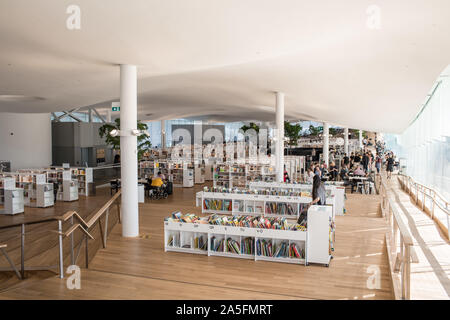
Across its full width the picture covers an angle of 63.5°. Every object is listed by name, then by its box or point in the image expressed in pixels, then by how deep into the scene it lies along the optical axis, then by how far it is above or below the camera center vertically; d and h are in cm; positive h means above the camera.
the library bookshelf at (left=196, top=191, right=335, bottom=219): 974 -132
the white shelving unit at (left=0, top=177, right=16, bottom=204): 1083 -79
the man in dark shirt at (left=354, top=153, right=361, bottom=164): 2370 -18
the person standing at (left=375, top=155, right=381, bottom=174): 2333 -57
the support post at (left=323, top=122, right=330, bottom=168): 2441 +104
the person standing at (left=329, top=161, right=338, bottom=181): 1838 -87
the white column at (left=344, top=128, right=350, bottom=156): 3056 +121
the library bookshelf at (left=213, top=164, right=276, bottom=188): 1435 -69
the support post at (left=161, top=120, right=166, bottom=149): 3003 +210
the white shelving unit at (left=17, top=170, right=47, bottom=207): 1197 -92
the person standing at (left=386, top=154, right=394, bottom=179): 2309 -58
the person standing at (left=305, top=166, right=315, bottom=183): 1300 -71
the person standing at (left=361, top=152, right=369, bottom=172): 2112 -34
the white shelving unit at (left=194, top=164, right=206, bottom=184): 1787 -85
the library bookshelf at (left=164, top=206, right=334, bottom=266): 612 -150
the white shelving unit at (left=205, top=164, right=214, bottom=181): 1952 -80
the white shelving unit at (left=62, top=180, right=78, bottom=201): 1280 -113
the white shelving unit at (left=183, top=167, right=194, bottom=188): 1675 -95
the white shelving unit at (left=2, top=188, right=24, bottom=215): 1038 -123
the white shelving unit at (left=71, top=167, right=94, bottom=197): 1378 -73
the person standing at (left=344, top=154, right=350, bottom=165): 2342 -24
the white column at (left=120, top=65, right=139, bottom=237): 795 +19
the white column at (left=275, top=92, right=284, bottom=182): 1339 +73
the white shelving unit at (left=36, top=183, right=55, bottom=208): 1159 -118
